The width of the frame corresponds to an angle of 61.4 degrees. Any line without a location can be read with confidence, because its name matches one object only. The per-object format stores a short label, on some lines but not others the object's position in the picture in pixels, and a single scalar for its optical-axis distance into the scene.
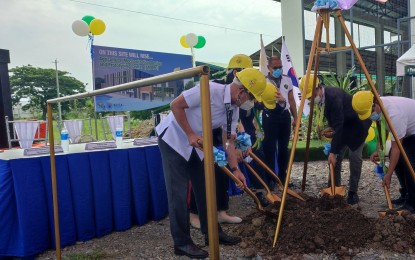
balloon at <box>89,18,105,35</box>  8.79
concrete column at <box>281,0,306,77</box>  13.98
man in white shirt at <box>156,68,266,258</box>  2.37
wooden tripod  3.04
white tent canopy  7.81
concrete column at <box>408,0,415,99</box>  10.34
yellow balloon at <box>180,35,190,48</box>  11.04
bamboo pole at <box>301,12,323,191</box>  3.30
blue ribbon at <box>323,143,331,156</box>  4.09
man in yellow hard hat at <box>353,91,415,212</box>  3.28
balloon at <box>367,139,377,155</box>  7.05
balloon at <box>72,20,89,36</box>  8.48
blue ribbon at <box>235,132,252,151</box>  3.13
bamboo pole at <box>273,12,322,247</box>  2.86
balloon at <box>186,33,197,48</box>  10.68
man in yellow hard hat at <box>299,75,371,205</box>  3.61
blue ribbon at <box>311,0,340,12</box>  3.16
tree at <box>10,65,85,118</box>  37.78
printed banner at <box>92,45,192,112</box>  9.03
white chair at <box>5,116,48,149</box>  6.95
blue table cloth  2.95
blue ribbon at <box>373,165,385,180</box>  3.83
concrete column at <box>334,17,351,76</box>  12.22
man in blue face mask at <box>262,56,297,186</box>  4.42
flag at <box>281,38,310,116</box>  6.45
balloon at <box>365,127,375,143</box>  5.36
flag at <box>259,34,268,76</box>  4.81
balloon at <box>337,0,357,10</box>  3.21
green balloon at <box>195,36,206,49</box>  11.60
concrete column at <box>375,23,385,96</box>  12.22
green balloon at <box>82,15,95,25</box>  9.13
